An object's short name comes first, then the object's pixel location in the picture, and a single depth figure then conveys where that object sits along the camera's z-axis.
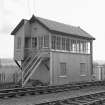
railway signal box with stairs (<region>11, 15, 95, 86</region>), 24.48
